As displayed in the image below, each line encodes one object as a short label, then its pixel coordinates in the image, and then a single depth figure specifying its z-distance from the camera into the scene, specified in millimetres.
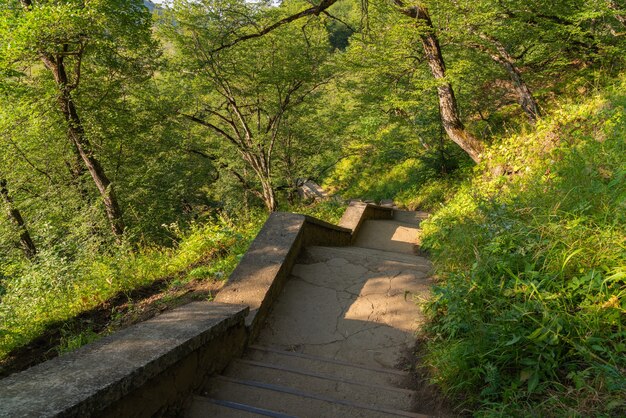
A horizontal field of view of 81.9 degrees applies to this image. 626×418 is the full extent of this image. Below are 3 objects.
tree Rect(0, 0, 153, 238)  6176
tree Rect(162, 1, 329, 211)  8773
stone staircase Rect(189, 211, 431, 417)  2457
